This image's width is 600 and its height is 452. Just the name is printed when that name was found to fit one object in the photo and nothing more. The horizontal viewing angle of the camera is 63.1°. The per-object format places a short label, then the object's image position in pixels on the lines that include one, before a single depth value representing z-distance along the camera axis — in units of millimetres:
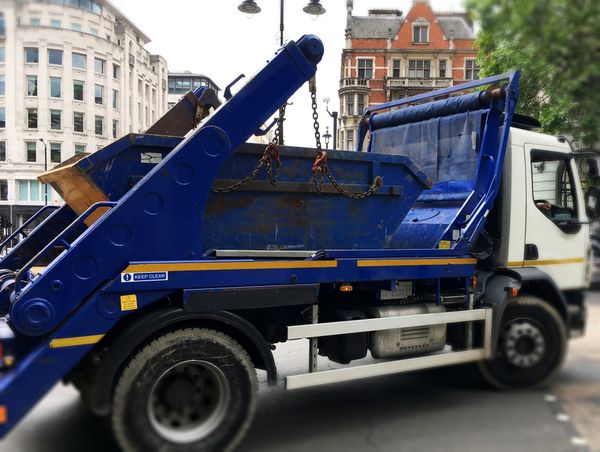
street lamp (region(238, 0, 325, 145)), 6730
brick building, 44906
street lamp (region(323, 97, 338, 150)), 14031
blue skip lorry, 3010
